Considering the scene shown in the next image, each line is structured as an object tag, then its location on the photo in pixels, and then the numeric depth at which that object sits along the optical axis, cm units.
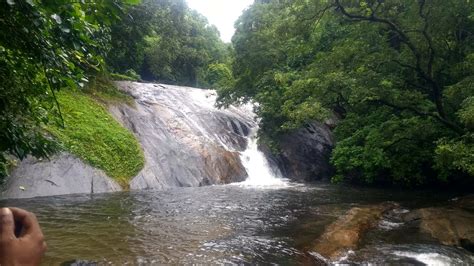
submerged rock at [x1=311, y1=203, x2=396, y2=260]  697
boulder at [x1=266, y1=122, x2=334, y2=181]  2077
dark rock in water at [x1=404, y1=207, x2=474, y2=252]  757
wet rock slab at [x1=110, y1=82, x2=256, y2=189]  1642
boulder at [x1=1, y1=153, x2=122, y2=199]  1175
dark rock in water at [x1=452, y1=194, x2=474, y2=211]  1038
